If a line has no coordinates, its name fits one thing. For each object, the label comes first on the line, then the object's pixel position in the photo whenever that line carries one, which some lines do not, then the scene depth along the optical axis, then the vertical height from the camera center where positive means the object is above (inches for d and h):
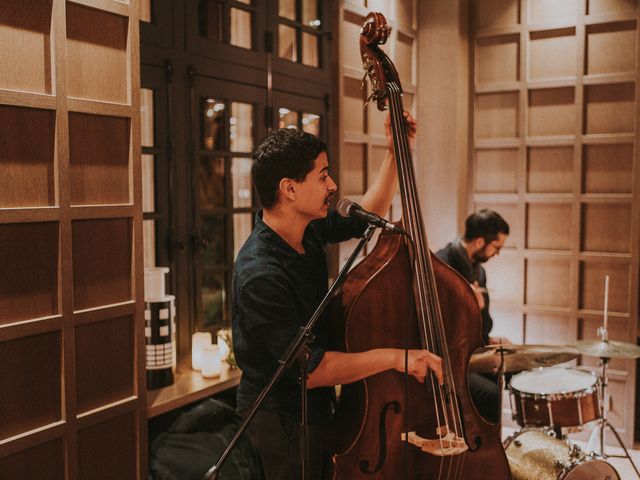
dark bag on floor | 90.0 -33.2
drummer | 126.6 -9.4
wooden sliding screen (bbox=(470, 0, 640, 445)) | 145.9 +9.5
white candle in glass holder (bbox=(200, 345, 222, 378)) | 100.9 -23.0
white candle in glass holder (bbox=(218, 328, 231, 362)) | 106.8 -21.8
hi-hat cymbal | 111.4 -25.2
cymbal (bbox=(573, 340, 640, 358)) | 118.3 -25.2
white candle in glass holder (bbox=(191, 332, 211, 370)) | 103.7 -21.5
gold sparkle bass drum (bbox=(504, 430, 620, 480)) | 98.8 -37.6
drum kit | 100.6 -31.1
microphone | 60.5 -0.6
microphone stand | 54.0 -13.5
